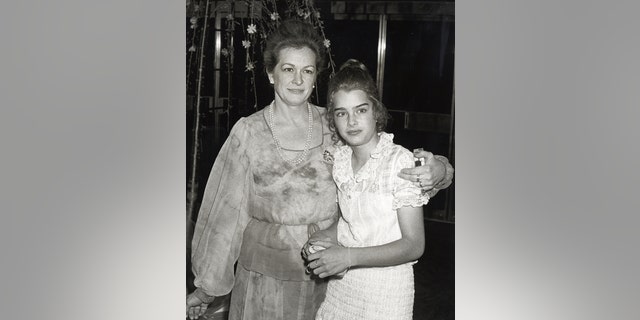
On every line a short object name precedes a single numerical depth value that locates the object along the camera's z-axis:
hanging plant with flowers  2.73
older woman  2.72
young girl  2.69
